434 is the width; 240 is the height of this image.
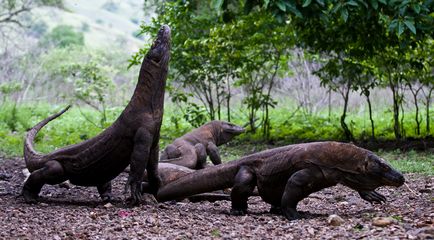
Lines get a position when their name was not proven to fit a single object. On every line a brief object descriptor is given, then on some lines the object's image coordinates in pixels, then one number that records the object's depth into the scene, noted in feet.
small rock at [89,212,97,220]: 28.97
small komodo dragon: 46.14
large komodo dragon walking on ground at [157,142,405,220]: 28.78
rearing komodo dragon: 31.92
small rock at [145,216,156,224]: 27.46
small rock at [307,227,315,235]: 24.31
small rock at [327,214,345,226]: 25.70
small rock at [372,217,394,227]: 24.26
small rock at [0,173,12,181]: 44.72
